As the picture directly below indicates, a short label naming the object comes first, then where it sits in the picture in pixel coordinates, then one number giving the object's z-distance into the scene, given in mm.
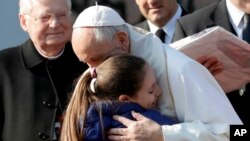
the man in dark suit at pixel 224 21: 7202
